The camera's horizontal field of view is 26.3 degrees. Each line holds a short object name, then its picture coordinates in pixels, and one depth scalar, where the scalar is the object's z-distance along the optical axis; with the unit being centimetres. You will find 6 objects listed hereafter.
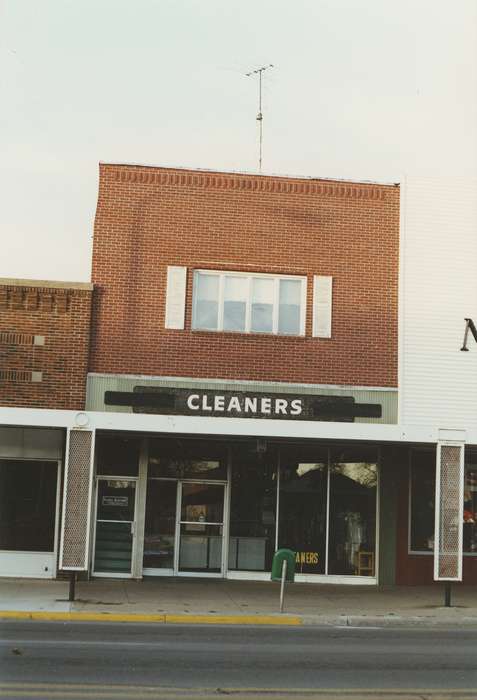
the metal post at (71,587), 1717
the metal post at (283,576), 1659
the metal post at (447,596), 1803
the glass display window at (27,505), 2094
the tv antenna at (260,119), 2322
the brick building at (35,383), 2028
